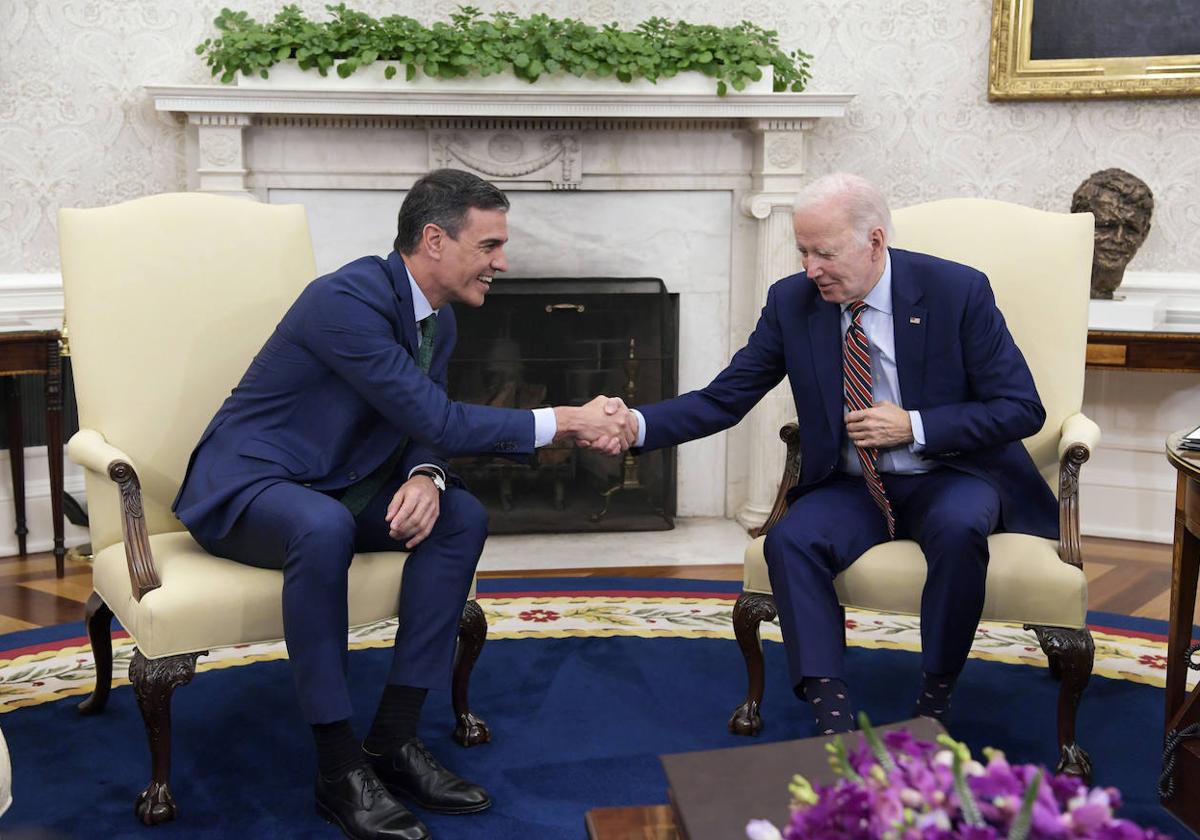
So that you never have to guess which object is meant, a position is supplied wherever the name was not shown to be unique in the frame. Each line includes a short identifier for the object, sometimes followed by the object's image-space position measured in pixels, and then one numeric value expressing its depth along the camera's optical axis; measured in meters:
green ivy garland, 4.14
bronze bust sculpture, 4.27
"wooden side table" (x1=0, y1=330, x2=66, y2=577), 3.86
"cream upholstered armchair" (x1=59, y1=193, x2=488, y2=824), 2.35
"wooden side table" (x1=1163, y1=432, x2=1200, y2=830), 2.29
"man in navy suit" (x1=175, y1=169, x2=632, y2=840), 2.33
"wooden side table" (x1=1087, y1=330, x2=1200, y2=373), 4.04
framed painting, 4.45
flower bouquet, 1.07
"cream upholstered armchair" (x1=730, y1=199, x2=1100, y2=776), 2.48
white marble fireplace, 4.25
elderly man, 2.53
